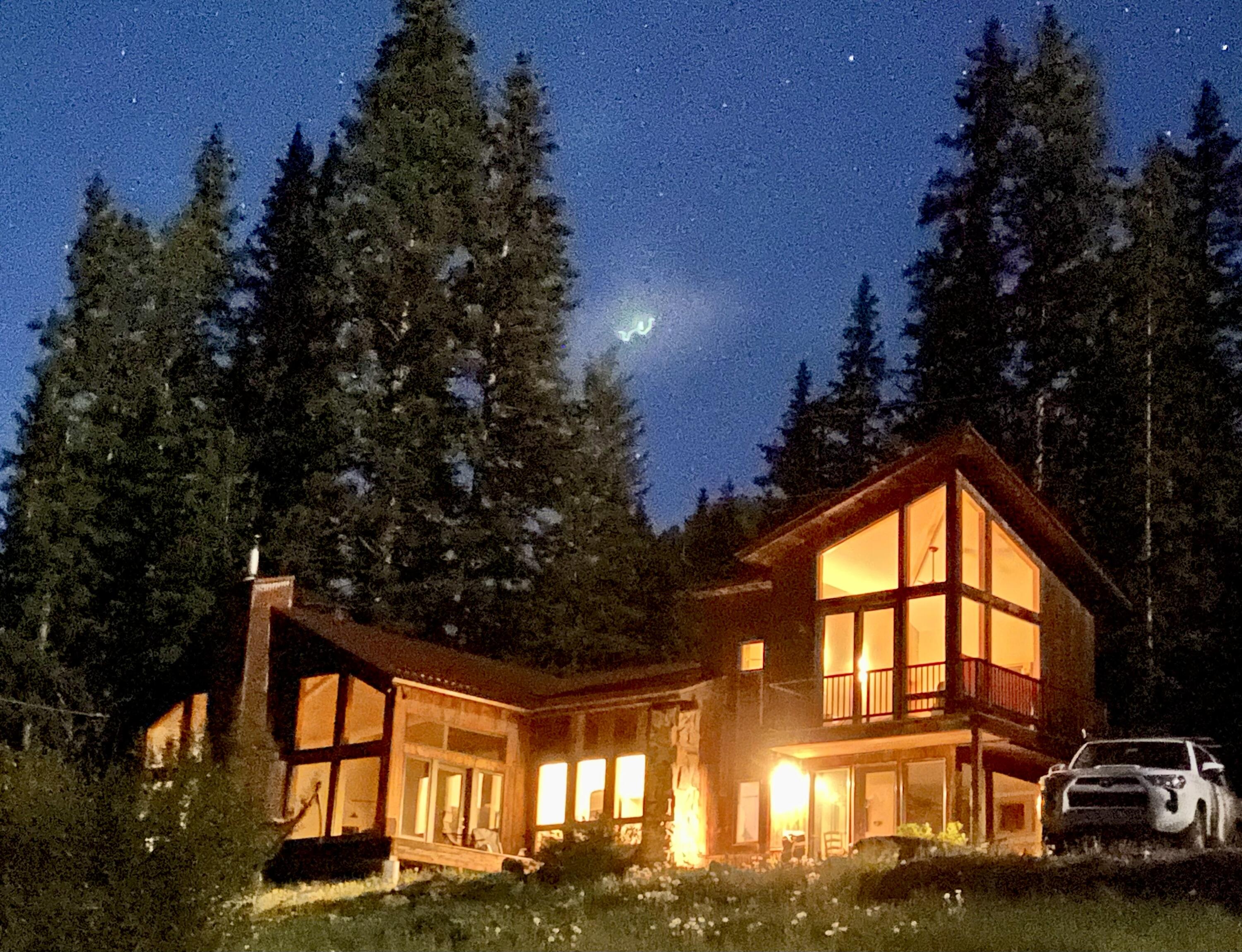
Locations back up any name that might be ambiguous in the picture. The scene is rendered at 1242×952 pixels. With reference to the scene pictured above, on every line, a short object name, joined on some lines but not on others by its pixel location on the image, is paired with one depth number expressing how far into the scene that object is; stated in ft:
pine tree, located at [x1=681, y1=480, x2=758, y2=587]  178.29
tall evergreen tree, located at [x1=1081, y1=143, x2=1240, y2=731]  123.65
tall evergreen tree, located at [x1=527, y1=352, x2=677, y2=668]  155.22
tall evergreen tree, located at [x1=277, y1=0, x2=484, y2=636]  152.15
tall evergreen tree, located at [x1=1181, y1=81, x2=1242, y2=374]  143.54
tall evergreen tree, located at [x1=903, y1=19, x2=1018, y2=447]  148.66
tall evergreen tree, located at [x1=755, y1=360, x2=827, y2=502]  171.73
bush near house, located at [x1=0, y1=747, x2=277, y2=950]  54.34
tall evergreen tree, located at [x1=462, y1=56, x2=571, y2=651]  156.46
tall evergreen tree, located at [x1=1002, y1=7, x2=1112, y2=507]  140.77
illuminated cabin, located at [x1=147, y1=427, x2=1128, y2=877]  93.61
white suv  77.30
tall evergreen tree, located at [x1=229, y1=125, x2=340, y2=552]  160.04
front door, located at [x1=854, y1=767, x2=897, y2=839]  95.91
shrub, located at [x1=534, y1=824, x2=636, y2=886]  78.64
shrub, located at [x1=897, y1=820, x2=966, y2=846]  84.89
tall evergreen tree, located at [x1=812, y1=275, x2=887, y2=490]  166.91
